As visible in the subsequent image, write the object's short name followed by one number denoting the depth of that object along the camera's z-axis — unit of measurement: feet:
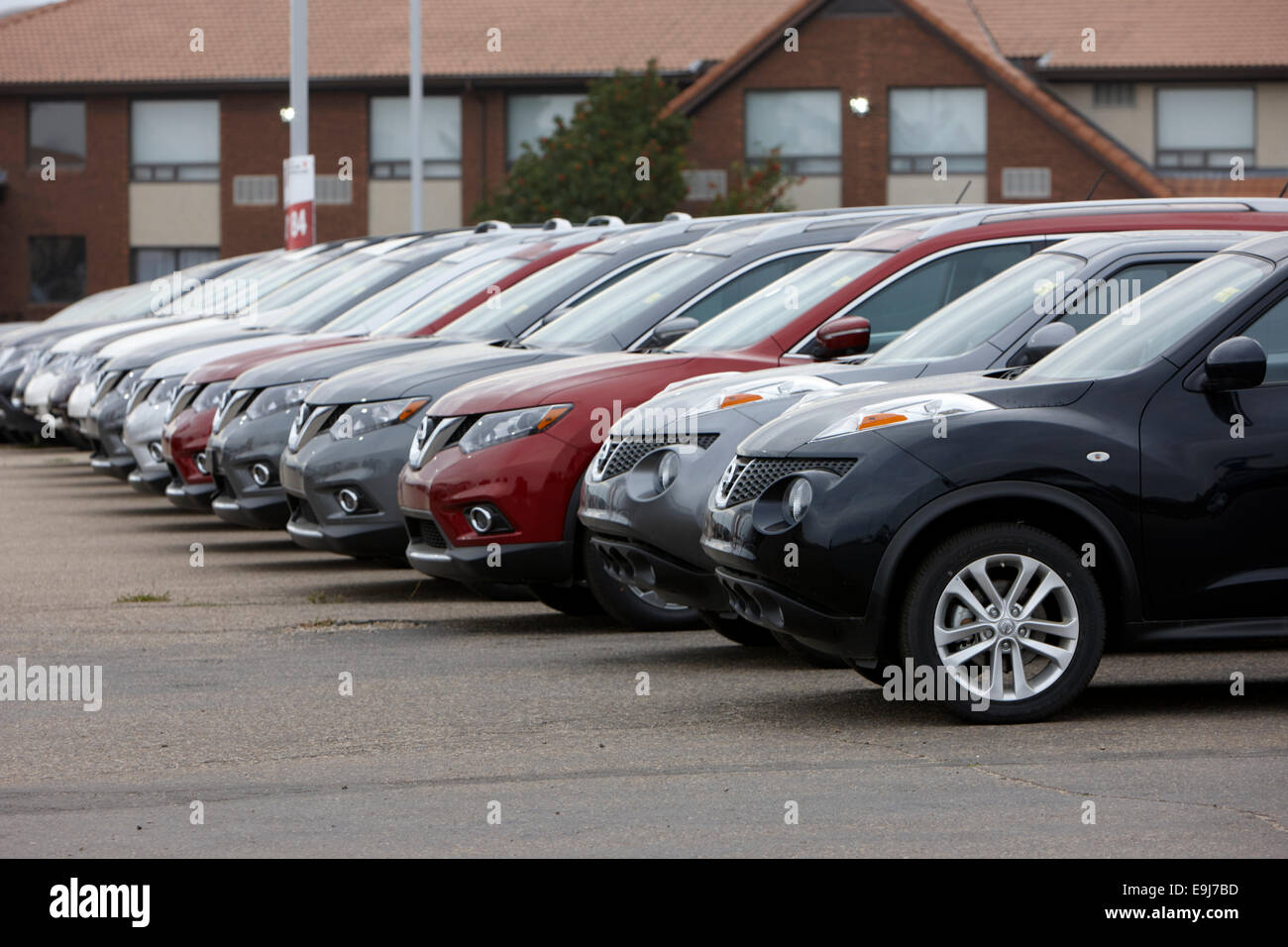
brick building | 143.95
